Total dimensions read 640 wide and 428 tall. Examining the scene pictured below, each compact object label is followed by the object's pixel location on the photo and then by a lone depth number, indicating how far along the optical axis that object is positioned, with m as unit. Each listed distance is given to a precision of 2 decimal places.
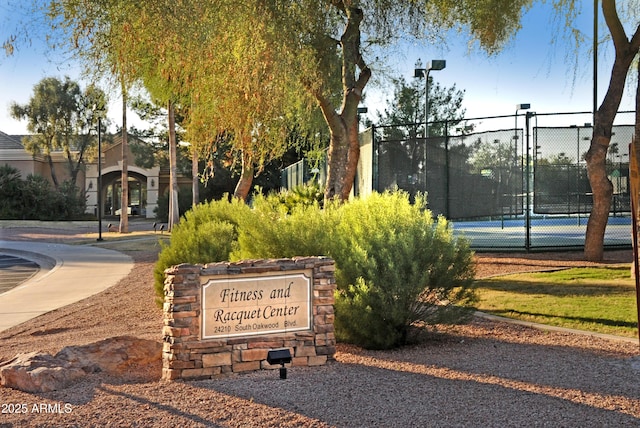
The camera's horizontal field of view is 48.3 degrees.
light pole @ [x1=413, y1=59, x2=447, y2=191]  17.44
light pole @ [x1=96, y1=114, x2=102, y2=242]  32.12
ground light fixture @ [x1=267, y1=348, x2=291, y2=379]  6.24
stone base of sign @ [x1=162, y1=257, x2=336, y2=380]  6.47
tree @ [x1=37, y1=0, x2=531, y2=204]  9.88
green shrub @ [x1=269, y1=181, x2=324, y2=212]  19.28
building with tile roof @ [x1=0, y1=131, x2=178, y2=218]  55.69
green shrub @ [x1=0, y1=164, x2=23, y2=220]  48.97
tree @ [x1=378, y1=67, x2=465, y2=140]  38.12
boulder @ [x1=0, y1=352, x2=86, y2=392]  6.03
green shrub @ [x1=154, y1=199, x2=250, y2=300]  11.75
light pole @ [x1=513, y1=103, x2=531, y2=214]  16.86
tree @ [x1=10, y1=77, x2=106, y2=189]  58.03
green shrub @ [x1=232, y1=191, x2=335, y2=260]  8.61
